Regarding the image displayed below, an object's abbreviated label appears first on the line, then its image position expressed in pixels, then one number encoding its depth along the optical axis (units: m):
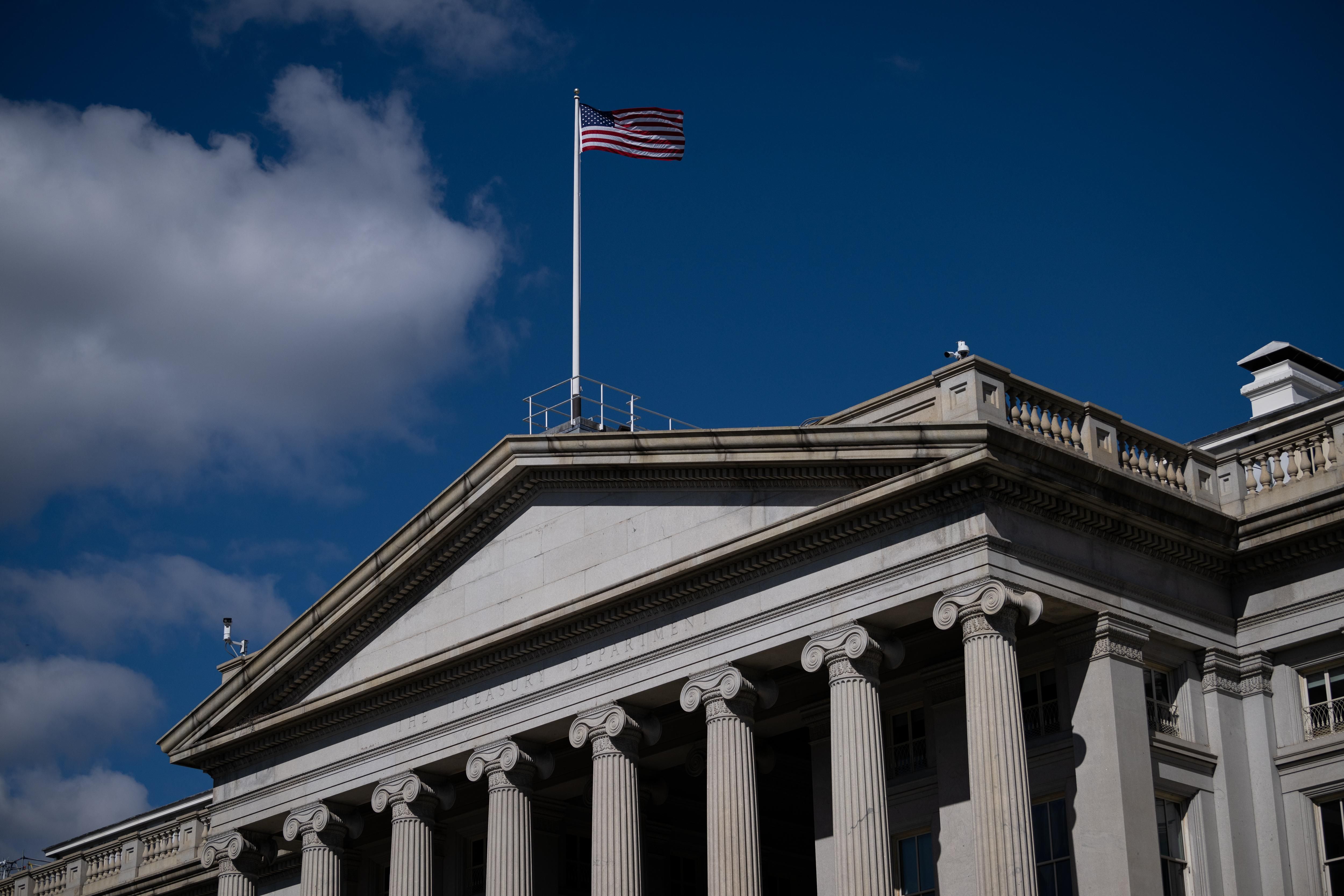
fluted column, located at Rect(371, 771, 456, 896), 38.84
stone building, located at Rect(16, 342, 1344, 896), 30.81
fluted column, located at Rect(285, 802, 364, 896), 40.50
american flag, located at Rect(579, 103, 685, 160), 44.84
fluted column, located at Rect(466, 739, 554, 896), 37.03
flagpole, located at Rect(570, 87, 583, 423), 40.41
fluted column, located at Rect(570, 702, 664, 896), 34.91
